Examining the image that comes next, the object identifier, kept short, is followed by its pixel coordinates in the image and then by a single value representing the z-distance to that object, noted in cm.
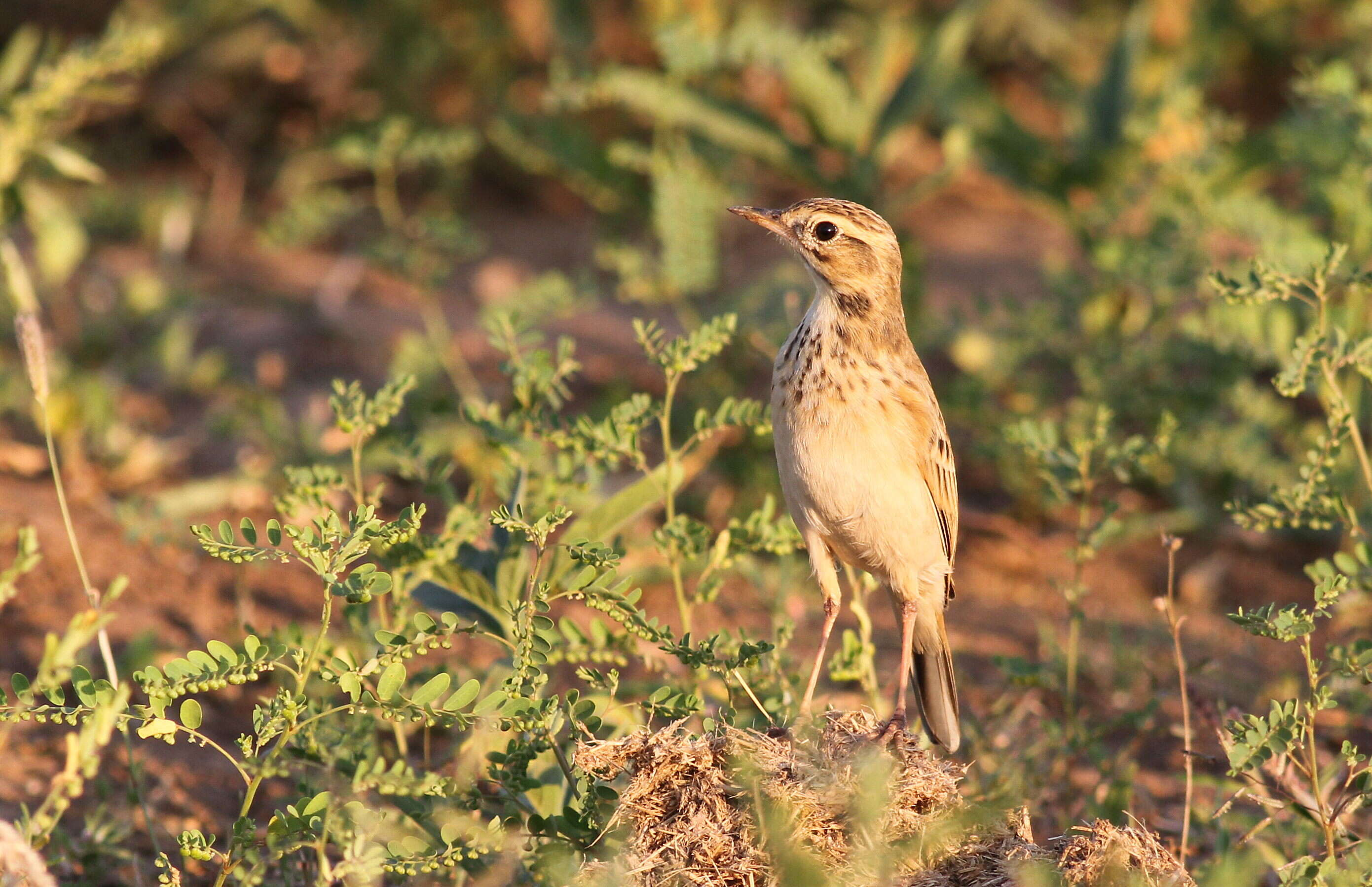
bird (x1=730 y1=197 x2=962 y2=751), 775
